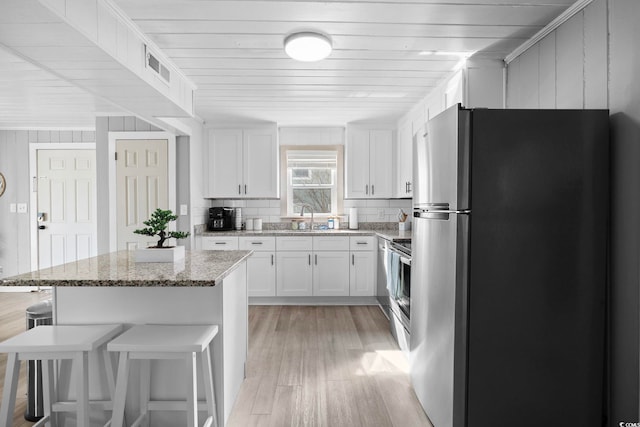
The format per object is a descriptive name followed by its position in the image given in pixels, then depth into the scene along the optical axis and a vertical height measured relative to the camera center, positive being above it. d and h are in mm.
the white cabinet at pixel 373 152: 4871 +736
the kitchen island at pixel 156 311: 1946 -538
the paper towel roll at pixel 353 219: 5051 -144
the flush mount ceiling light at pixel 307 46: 2286 +1026
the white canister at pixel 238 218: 5008 -137
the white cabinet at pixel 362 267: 4594 -722
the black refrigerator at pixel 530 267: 1744 -276
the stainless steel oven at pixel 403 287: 2953 -647
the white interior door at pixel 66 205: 5207 +47
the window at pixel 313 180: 5184 +396
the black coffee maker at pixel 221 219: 4816 -141
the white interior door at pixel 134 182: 4266 +302
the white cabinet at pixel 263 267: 4582 -721
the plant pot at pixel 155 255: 2275 -285
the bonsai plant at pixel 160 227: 2285 -115
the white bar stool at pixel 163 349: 1632 -618
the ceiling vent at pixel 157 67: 2408 +971
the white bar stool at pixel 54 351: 1610 -621
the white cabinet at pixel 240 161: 4836 +617
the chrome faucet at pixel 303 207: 5195 -9
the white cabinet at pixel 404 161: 4285 +576
